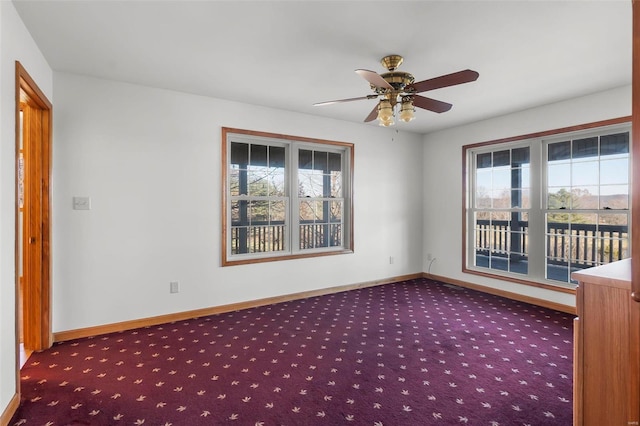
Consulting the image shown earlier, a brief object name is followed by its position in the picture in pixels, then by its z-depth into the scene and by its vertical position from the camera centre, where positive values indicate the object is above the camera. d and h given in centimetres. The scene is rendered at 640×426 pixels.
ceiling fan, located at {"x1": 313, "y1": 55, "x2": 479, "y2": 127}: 262 +98
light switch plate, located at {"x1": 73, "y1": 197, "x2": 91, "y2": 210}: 331 +9
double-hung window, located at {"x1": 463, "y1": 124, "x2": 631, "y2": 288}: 395 +8
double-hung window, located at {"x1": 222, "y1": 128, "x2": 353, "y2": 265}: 437 +21
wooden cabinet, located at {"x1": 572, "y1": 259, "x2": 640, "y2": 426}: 123 -53
